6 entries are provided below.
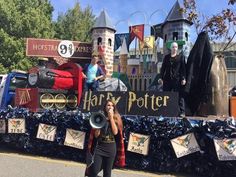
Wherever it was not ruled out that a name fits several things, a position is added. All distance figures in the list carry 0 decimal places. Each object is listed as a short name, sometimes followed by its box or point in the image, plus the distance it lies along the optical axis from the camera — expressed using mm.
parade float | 3646
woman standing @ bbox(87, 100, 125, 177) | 2699
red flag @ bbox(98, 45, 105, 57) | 11196
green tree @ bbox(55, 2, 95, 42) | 18482
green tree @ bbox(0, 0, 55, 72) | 14816
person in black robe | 4360
